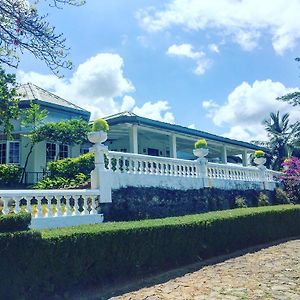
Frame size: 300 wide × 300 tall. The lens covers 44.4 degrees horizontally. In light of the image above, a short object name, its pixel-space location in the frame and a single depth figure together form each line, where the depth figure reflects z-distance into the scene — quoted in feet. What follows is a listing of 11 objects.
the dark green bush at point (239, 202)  46.10
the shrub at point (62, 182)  41.24
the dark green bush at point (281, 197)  55.85
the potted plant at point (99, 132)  29.53
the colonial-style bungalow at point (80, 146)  58.44
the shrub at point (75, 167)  46.32
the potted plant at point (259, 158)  55.93
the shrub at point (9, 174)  54.34
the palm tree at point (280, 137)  111.58
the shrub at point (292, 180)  57.93
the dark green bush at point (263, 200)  50.78
